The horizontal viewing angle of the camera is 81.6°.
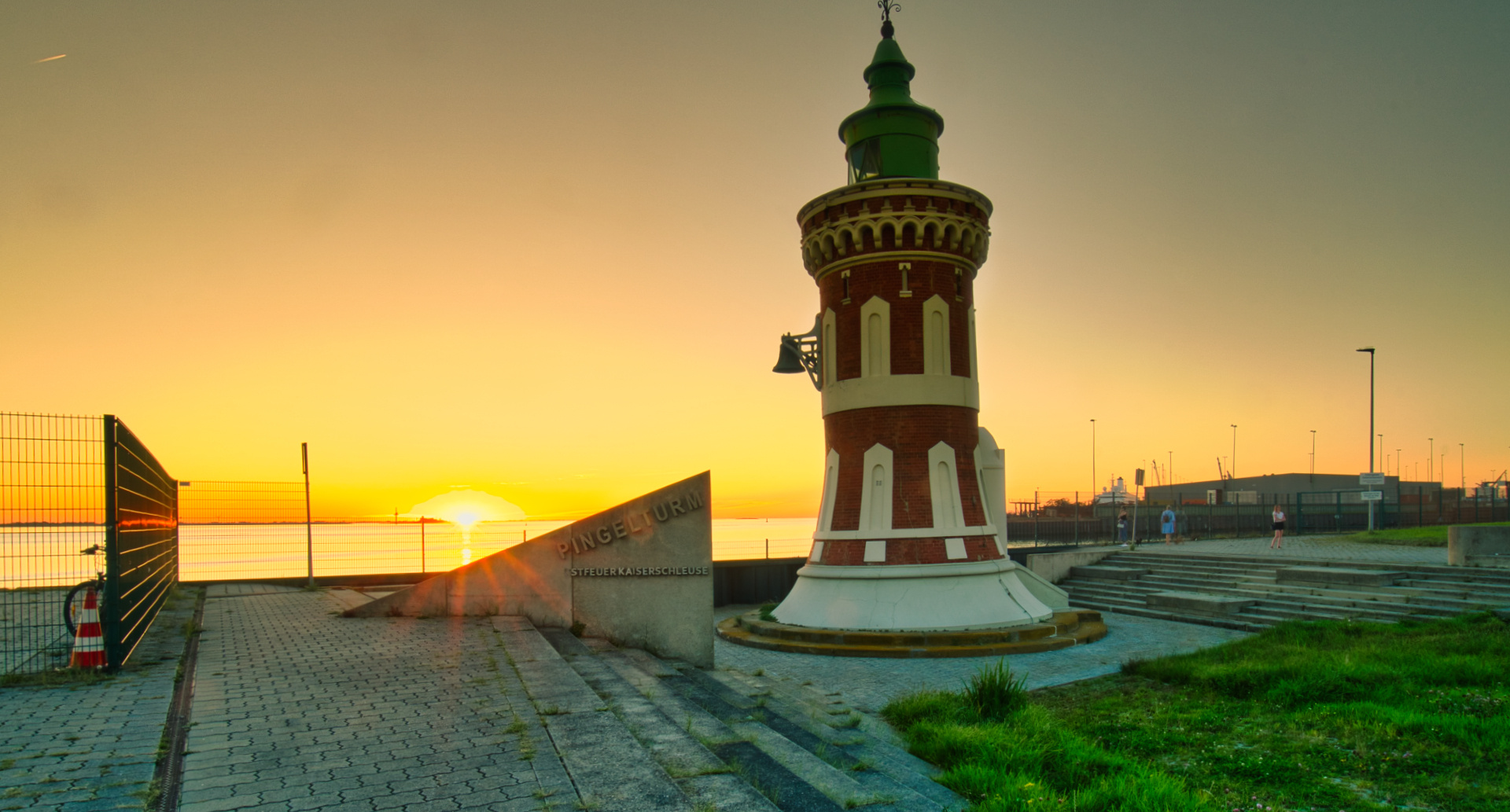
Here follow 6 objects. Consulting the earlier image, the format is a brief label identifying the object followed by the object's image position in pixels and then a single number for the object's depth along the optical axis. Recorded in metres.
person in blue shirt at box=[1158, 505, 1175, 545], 32.47
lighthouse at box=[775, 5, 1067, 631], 16.95
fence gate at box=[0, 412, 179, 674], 9.05
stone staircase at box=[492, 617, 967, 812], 5.68
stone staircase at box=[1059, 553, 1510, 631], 16.64
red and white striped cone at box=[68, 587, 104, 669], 9.33
